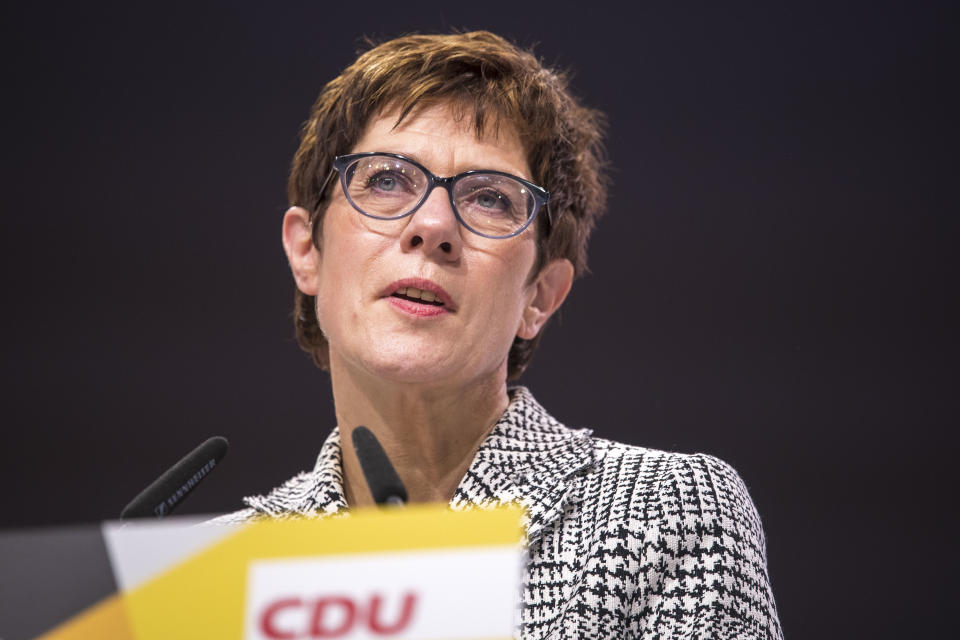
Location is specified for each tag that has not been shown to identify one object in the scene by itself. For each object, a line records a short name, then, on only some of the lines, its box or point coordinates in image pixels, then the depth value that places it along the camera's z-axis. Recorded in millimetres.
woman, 2999
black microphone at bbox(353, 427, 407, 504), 2792
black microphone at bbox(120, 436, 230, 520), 2845
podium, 2321
